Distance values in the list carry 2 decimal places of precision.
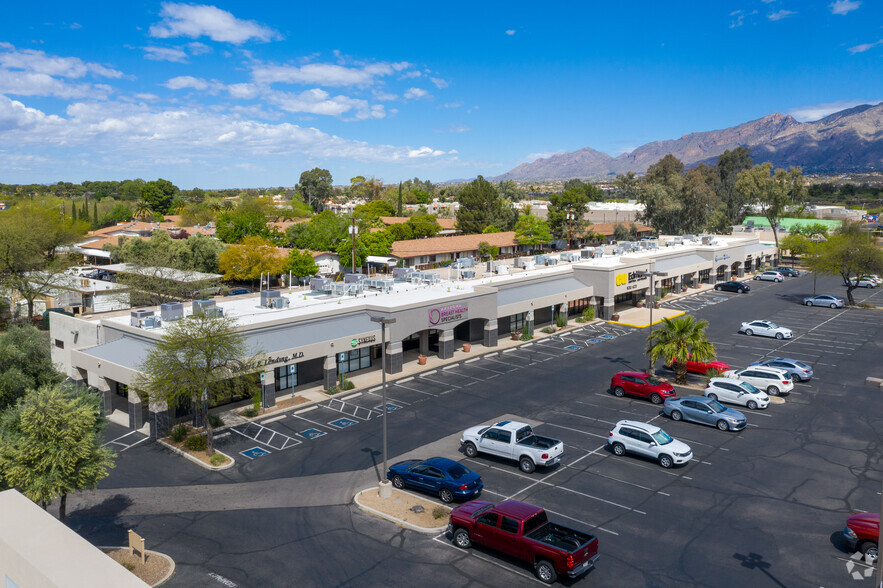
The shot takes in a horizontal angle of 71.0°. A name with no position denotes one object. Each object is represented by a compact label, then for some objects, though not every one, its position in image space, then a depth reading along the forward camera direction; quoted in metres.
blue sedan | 24.47
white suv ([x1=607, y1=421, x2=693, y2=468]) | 27.83
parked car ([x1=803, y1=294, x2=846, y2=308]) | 67.00
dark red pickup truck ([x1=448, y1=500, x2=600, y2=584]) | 18.94
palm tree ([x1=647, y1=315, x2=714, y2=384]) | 39.12
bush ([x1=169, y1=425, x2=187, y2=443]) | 31.72
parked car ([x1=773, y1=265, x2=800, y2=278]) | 90.02
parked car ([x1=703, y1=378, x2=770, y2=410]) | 35.56
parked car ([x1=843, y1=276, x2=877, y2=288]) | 80.06
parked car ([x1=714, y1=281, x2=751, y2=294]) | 76.88
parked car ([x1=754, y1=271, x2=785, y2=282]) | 86.00
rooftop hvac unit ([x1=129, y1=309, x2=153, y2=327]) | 37.03
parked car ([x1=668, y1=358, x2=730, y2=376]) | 41.81
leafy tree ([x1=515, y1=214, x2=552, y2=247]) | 100.03
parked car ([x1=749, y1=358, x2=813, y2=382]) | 40.75
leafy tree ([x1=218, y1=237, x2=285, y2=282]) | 75.25
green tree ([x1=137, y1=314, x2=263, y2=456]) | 29.38
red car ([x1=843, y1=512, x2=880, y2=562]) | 20.00
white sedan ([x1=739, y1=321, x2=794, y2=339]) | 53.06
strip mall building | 36.03
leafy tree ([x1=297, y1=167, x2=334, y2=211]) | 198.62
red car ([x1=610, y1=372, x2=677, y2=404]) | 36.81
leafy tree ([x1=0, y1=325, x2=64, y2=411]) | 29.69
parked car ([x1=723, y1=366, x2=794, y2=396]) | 37.91
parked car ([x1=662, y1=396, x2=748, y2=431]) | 32.34
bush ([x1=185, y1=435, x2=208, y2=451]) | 30.50
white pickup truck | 27.36
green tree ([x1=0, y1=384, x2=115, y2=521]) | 20.17
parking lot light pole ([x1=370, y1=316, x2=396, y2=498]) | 25.11
